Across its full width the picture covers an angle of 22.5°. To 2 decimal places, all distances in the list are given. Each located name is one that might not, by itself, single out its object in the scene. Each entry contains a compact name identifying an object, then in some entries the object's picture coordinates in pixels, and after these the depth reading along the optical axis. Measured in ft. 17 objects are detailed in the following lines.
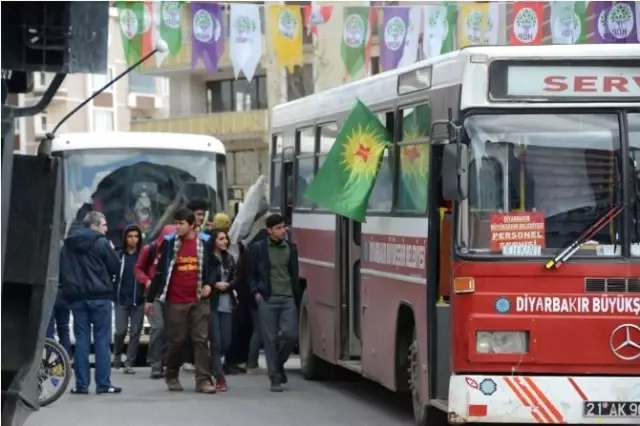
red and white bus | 36.17
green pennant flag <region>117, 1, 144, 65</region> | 87.92
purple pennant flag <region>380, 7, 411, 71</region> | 92.84
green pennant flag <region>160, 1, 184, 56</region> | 91.61
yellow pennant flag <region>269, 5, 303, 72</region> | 93.35
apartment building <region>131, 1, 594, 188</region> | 165.99
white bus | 68.13
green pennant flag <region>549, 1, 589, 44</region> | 87.45
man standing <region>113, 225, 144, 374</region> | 59.31
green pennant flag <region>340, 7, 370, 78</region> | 95.35
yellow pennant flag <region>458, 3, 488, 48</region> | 90.99
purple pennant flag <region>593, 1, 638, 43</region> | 85.71
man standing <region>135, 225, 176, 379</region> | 57.45
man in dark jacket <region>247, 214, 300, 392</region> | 52.90
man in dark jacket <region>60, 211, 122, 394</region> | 51.21
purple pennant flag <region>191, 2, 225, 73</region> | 94.22
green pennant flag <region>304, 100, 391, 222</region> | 45.42
